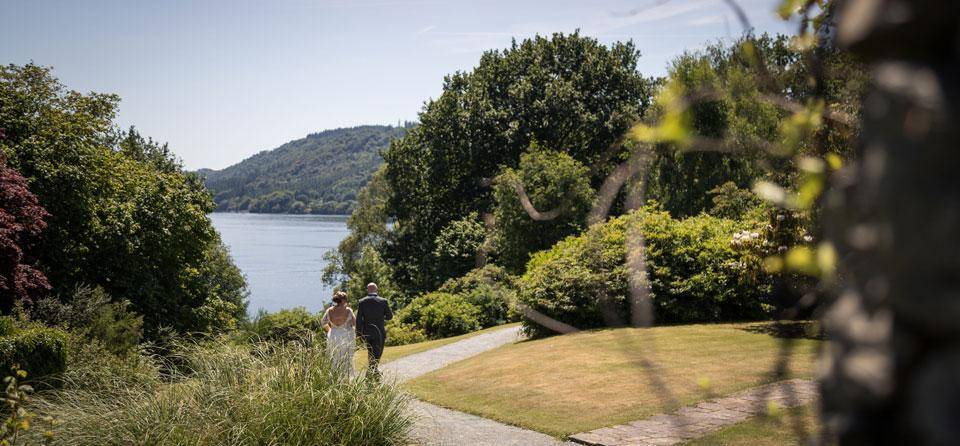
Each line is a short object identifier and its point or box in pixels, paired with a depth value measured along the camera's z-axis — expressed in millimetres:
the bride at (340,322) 11695
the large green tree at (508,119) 34406
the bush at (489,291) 24391
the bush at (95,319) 16375
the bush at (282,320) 26964
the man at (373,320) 12367
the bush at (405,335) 23395
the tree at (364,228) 52844
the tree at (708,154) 25266
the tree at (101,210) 23359
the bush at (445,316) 23522
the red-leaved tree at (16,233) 17359
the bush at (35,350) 11344
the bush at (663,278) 16828
